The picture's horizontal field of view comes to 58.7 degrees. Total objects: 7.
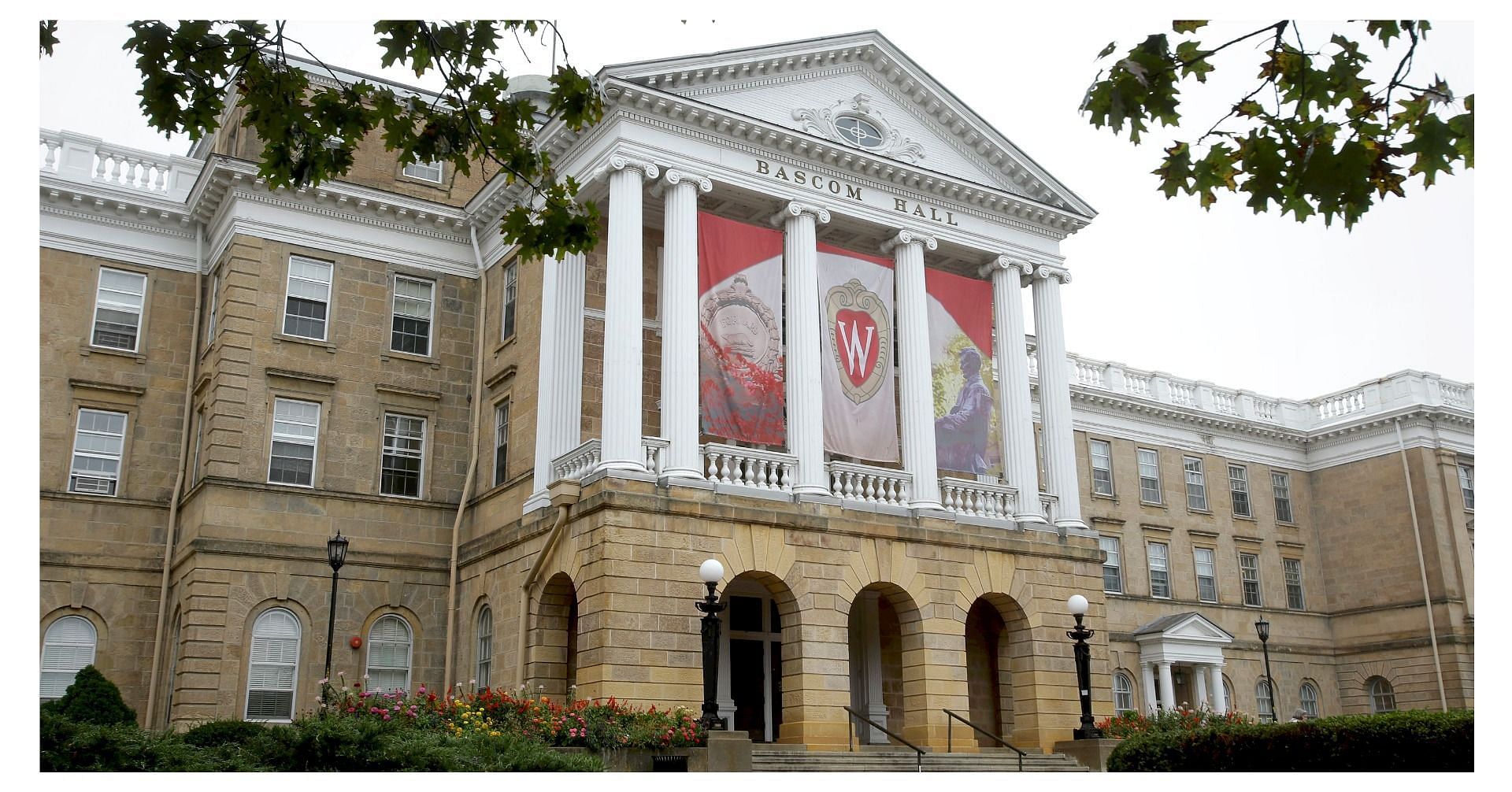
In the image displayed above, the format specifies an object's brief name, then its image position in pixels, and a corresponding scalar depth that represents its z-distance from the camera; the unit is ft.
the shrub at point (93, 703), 73.92
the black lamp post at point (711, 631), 64.28
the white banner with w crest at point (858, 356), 82.53
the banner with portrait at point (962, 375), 87.04
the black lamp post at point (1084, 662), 77.56
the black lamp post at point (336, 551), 71.10
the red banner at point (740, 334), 78.64
